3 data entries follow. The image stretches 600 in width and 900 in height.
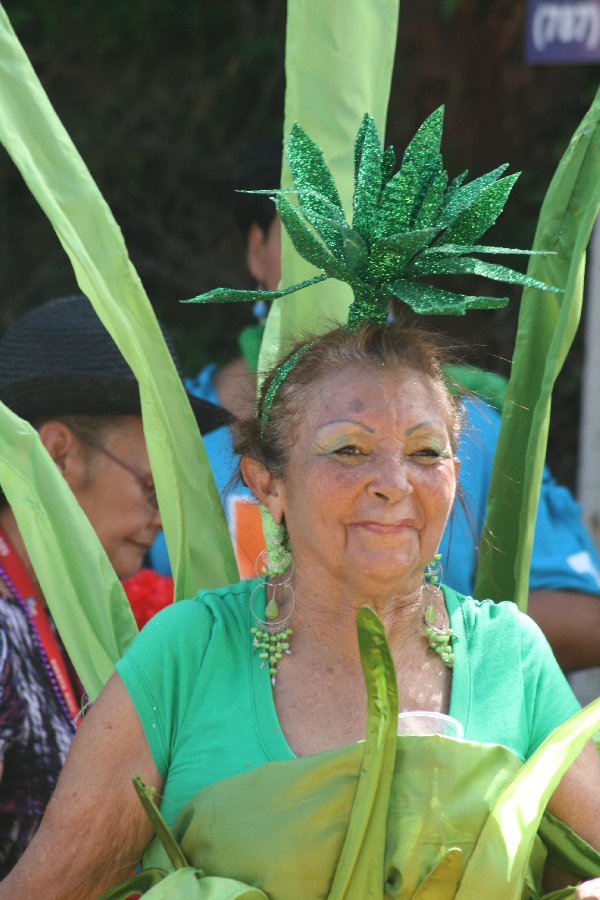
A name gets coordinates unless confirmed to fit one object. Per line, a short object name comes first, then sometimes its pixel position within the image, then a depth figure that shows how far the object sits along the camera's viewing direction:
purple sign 6.55
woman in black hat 4.99
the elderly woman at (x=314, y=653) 3.39
